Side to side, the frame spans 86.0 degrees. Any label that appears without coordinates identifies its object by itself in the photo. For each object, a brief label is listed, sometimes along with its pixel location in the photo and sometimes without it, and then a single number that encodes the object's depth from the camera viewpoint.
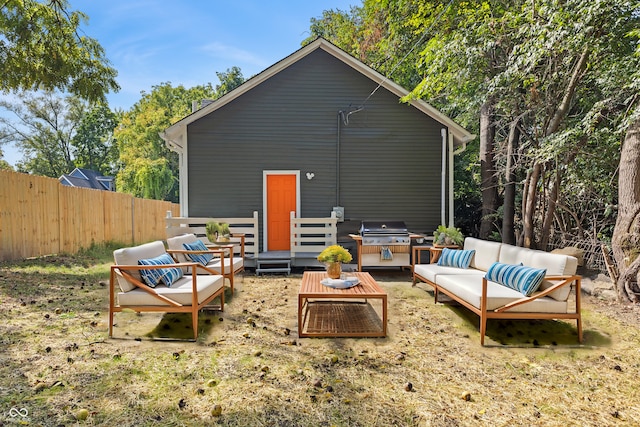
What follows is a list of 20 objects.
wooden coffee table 3.60
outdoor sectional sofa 3.40
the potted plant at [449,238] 5.92
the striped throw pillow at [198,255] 5.04
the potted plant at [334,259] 4.12
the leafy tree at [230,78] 27.59
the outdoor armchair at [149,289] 3.48
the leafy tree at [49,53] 6.97
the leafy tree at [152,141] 23.09
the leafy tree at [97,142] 32.72
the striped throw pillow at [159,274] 3.60
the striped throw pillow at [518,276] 3.40
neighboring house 22.66
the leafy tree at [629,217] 4.66
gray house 8.50
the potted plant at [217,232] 6.29
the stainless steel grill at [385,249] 6.95
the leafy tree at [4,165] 29.68
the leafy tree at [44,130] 27.12
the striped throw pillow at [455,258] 4.96
